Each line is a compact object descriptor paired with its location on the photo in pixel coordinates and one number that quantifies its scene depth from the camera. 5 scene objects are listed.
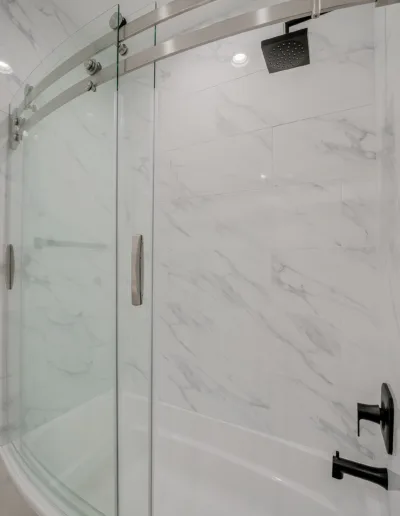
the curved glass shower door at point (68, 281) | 0.99
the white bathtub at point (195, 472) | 0.88
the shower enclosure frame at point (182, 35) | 0.72
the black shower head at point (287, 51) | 0.94
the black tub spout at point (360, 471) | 0.80
